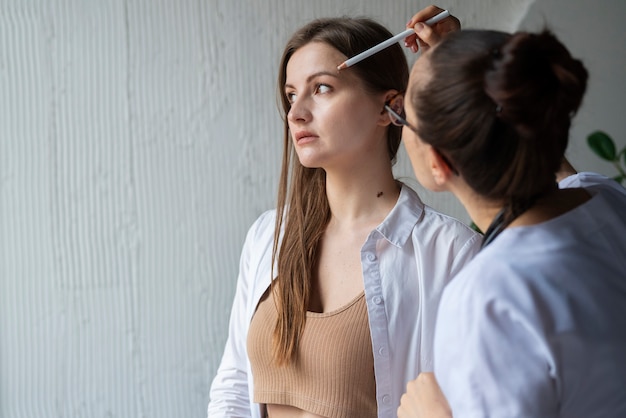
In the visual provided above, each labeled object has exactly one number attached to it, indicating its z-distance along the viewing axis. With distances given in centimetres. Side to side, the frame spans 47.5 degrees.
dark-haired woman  92
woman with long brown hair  155
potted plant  239
